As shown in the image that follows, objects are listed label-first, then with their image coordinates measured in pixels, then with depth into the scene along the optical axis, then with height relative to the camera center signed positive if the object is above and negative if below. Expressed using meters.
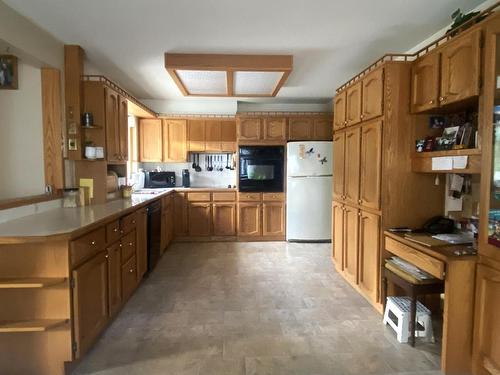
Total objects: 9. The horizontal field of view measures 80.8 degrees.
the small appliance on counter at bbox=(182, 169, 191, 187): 5.09 -0.11
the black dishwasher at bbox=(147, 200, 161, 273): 3.31 -0.73
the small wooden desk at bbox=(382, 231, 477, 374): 1.70 -0.79
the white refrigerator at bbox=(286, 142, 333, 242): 4.59 -0.30
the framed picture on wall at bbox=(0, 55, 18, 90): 2.19 +0.75
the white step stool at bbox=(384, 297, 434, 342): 2.06 -1.05
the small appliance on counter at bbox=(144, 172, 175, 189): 4.98 -0.14
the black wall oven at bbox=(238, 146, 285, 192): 4.71 +0.06
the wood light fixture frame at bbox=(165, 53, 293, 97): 3.00 +1.13
